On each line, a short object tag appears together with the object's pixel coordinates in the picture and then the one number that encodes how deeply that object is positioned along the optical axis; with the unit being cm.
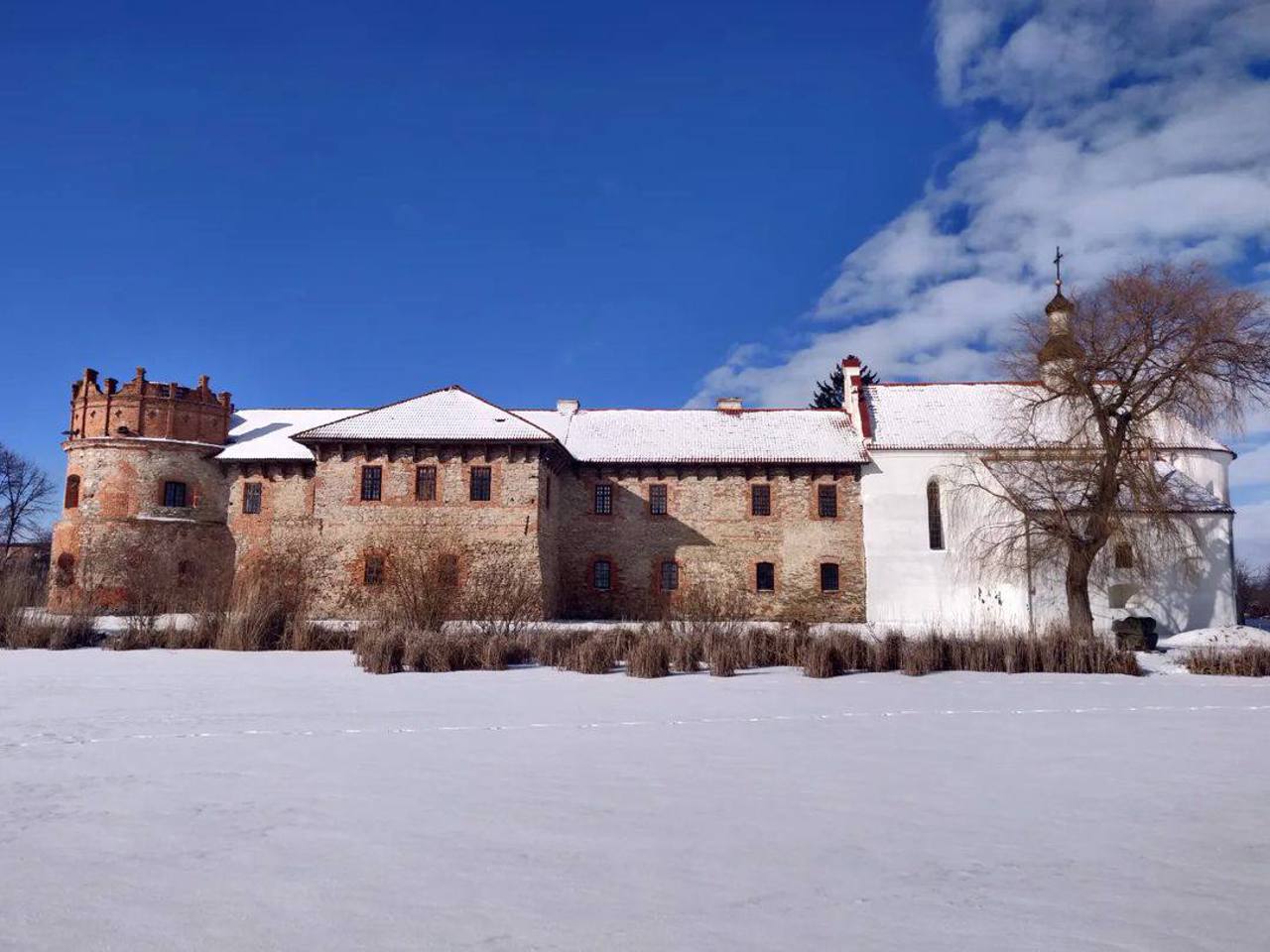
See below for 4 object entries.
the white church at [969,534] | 2439
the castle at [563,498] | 2786
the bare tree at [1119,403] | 1897
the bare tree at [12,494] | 4856
